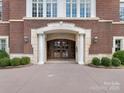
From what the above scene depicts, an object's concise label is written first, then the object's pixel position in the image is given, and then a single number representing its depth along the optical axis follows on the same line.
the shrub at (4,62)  7.74
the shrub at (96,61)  8.04
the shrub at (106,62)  7.76
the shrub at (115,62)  7.86
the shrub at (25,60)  8.30
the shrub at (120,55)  8.72
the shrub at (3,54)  9.11
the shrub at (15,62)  7.86
